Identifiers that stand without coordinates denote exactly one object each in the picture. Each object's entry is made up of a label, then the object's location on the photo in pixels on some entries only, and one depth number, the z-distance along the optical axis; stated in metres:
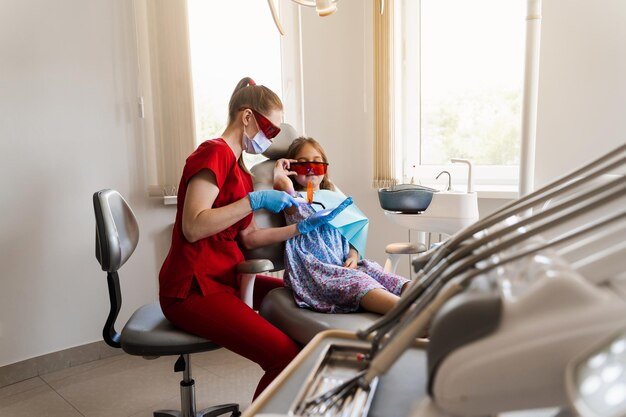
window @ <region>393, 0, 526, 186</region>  2.62
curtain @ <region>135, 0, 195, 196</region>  2.37
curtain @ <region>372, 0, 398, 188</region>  2.78
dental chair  1.44
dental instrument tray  0.55
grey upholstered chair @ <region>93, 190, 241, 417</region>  1.43
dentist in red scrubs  1.44
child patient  1.54
